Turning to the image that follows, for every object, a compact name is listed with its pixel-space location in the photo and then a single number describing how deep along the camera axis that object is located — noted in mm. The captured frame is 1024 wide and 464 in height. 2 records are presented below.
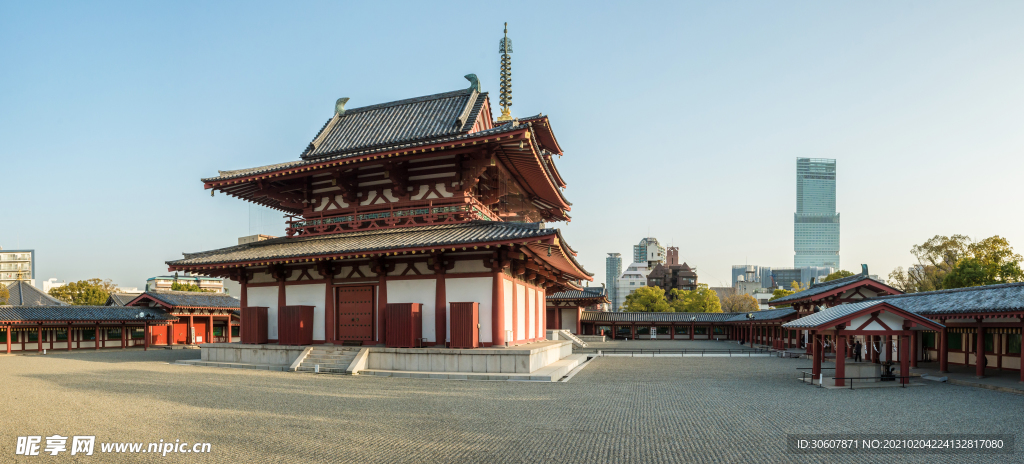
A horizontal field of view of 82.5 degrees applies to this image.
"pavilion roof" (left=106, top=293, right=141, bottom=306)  56781
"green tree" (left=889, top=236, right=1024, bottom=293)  49259
